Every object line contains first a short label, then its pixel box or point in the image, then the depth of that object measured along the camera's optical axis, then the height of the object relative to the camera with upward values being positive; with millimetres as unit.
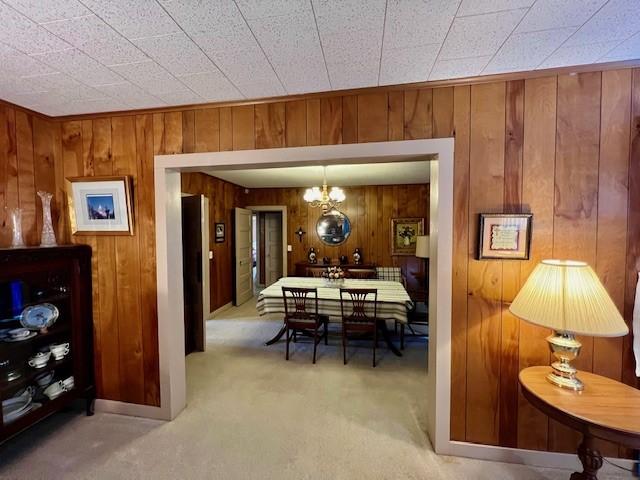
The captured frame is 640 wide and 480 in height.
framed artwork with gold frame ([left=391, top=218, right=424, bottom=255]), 5594 -63
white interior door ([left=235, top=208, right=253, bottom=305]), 5512 -486
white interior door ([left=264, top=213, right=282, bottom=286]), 7414 -382
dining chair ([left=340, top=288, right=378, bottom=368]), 3141 -937
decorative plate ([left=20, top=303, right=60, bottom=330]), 1945 -592
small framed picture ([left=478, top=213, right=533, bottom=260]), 1698 -35
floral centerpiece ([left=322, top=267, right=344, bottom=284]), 3889 -621
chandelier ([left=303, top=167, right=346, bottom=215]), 4219 +545
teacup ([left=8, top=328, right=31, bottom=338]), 1859 -664
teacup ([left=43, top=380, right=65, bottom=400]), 2006 -1135
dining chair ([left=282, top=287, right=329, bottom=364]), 3216 -949
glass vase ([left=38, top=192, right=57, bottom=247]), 2109 +71
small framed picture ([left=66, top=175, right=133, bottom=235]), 2160 +214
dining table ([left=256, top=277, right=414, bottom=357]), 3172 -799
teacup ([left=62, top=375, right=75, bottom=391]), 2111 -1135
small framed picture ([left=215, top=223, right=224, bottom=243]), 4941 -2
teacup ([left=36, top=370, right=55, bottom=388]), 2018 -1055
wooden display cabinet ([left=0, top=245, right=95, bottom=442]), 1792 -644
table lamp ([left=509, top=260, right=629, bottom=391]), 1317 -387
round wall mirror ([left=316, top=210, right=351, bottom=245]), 5384 +82
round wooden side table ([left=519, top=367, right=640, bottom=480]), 1207 -825
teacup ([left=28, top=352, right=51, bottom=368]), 1965 -892
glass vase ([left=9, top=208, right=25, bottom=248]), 1964 +28
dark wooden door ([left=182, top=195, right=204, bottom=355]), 3422 -493
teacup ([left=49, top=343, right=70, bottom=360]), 2072 -868
